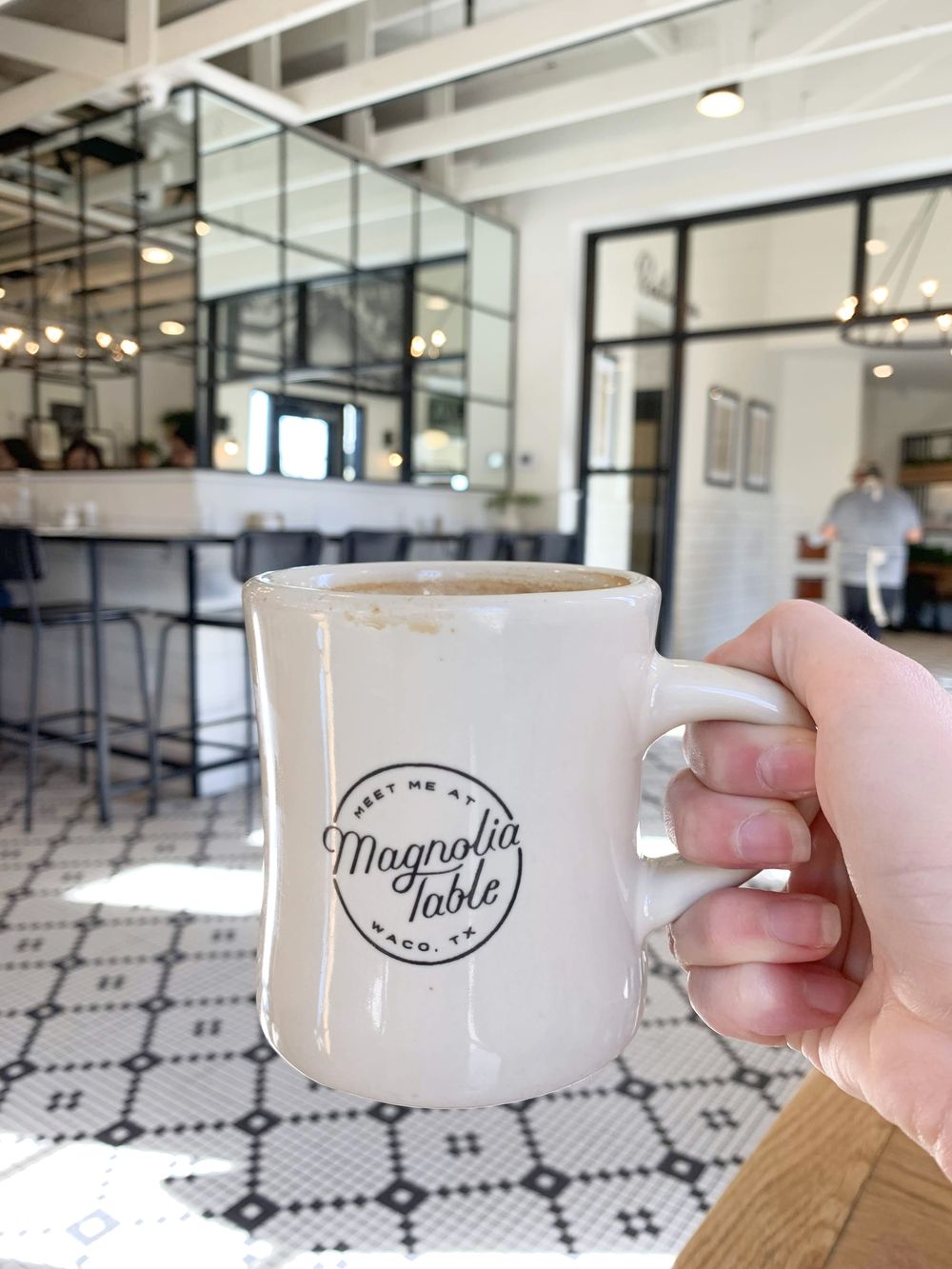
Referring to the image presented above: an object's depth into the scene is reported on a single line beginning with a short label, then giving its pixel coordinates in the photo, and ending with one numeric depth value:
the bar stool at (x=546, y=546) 5.28
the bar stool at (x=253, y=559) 3.20
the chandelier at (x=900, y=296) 5.34
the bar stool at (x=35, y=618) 3.19
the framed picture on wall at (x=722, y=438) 7.39
